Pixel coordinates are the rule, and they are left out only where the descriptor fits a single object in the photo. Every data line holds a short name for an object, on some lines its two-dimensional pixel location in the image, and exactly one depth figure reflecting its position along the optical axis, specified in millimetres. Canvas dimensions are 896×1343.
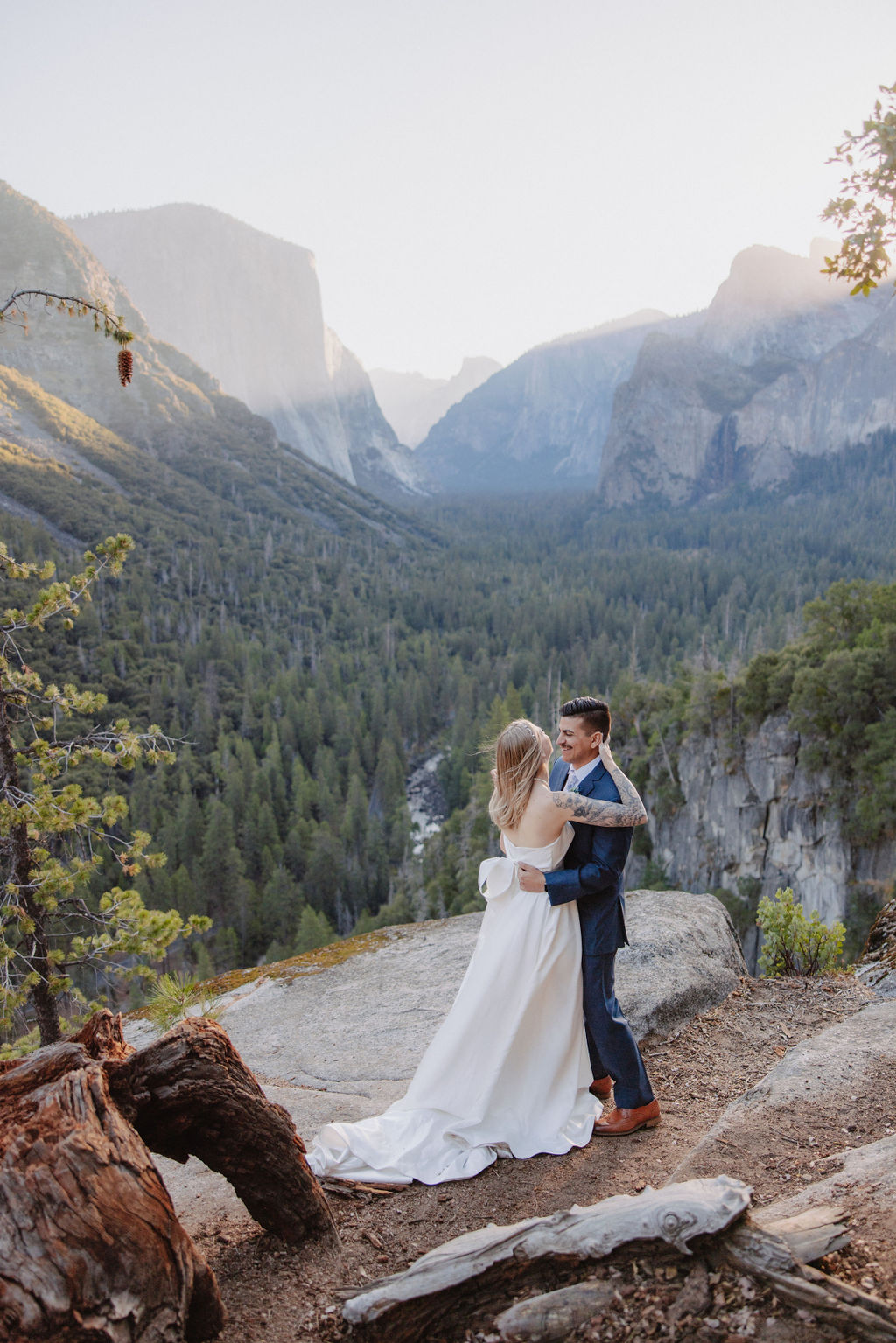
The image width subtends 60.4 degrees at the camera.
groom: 4582
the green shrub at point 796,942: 8500
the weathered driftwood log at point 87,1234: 2443
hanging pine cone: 5859
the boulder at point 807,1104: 4195
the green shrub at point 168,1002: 6500
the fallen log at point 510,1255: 2887
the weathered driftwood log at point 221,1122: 3324
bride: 4582
